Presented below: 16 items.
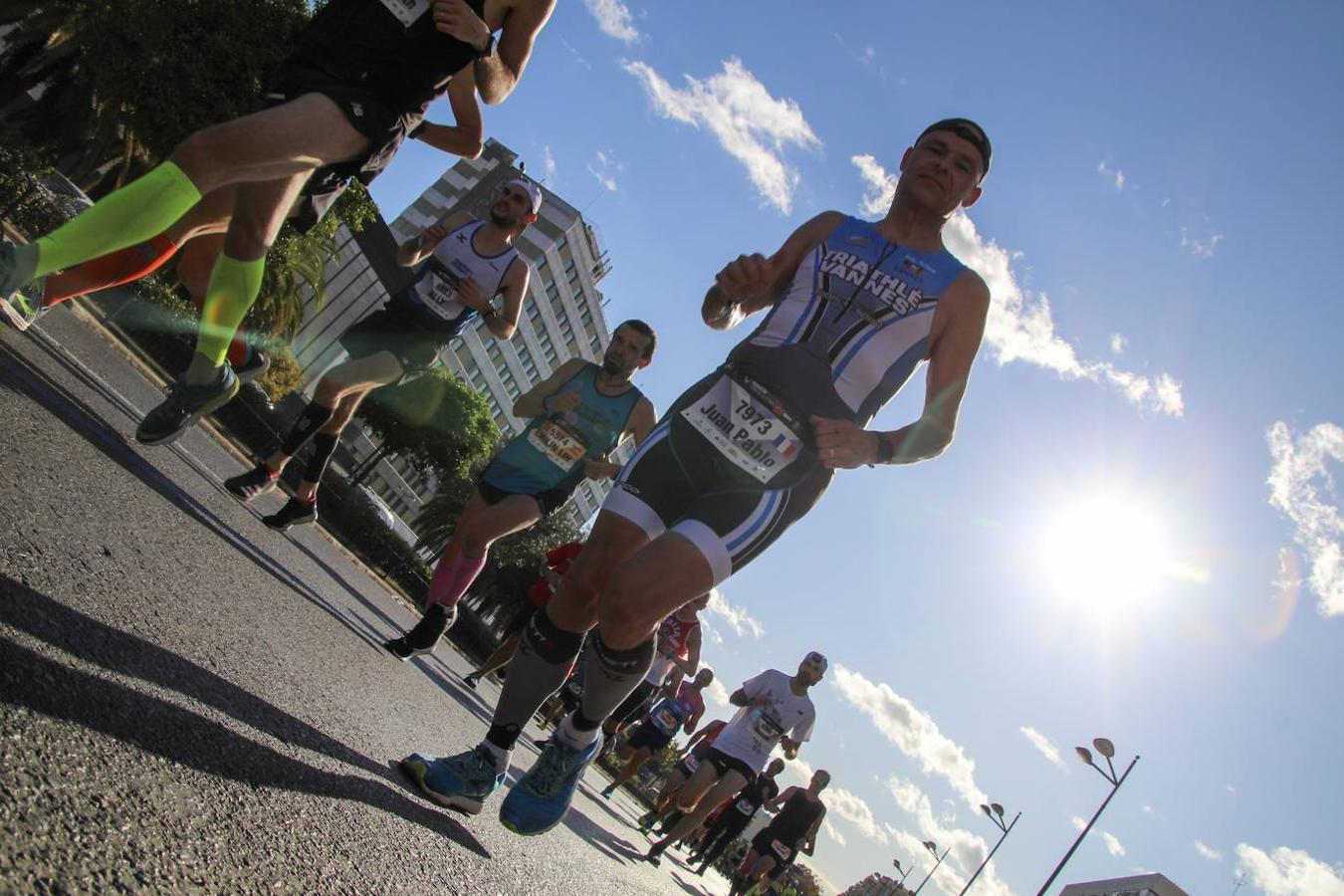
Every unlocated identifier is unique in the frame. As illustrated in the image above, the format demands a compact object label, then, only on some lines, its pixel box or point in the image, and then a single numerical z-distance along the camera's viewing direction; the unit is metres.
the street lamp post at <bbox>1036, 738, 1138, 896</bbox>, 18.97
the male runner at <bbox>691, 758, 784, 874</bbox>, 9.45
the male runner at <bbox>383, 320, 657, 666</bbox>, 4.72
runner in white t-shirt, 8.20
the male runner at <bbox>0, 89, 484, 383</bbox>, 2.98
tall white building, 63.38
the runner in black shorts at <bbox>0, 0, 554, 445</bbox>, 2.38
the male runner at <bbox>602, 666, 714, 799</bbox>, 10.73
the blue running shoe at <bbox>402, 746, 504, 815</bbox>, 2.29
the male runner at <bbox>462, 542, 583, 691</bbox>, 6.33
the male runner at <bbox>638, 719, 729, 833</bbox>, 9.95
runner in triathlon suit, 2.44
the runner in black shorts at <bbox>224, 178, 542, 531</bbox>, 4.75
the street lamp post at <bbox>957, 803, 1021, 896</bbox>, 27.28
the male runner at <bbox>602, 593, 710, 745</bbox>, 7.79
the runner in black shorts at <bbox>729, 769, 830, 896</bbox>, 9.51
